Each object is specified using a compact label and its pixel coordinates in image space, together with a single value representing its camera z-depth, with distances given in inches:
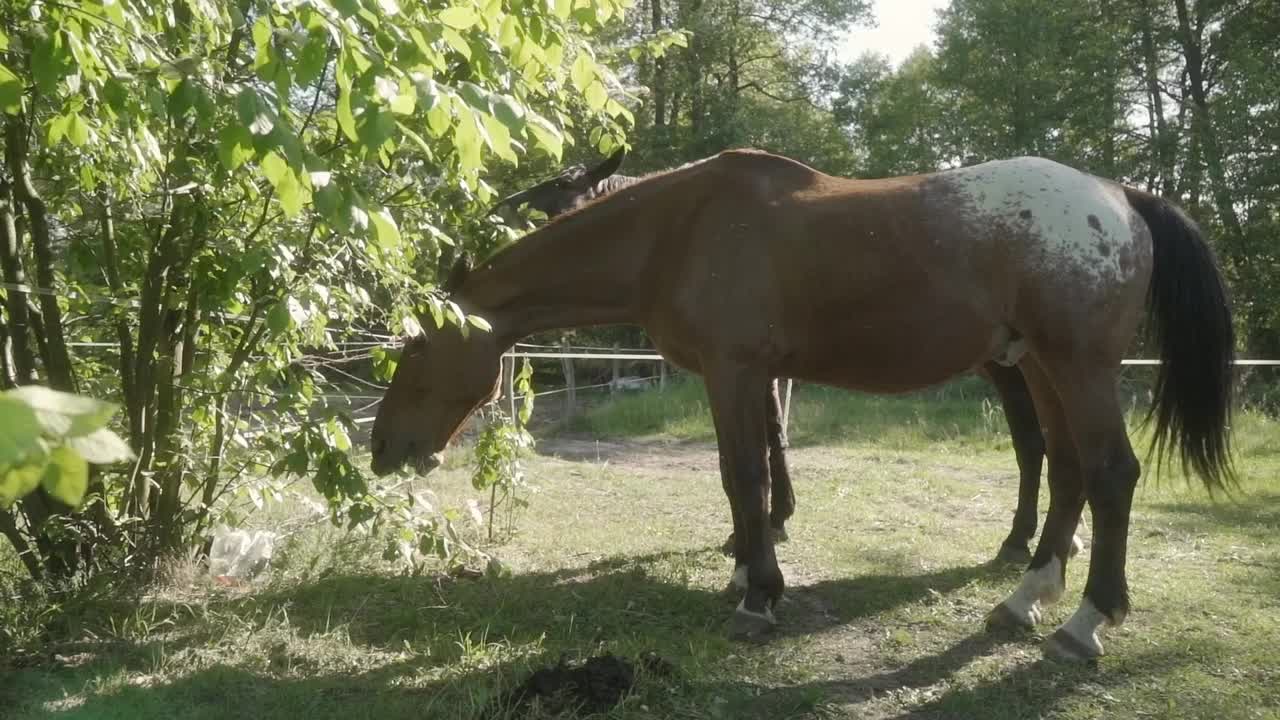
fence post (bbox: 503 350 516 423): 205.9
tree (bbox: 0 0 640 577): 94.6
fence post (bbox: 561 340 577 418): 567.5
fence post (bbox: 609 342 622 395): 670.5
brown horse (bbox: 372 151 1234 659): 123.7
